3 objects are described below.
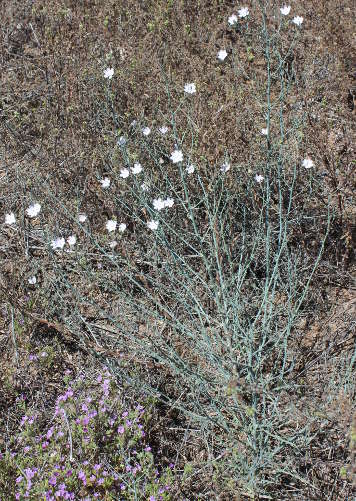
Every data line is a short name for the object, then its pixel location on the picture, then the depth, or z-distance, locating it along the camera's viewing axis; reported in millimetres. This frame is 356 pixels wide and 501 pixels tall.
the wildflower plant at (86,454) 2410
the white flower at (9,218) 3590
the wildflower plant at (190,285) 2418
